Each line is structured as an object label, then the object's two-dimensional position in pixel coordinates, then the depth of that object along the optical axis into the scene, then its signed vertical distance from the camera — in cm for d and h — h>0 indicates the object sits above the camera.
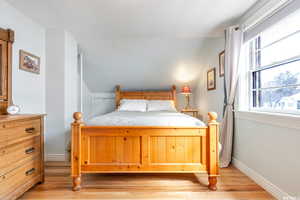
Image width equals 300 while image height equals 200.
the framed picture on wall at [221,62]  307 +65
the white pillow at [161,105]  410 -9
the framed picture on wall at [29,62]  246 +55
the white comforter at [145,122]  216 -24
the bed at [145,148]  209 -54
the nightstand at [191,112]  422 -26
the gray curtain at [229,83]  255 +25
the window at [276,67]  179 +38
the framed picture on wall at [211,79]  349 +43
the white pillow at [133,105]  404 -8
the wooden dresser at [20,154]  160 -51
